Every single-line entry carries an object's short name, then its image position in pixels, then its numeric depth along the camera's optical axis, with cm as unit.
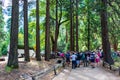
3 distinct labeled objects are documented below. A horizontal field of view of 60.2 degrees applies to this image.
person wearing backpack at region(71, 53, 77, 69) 963
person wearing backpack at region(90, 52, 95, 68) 1014
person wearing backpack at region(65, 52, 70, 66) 1038
